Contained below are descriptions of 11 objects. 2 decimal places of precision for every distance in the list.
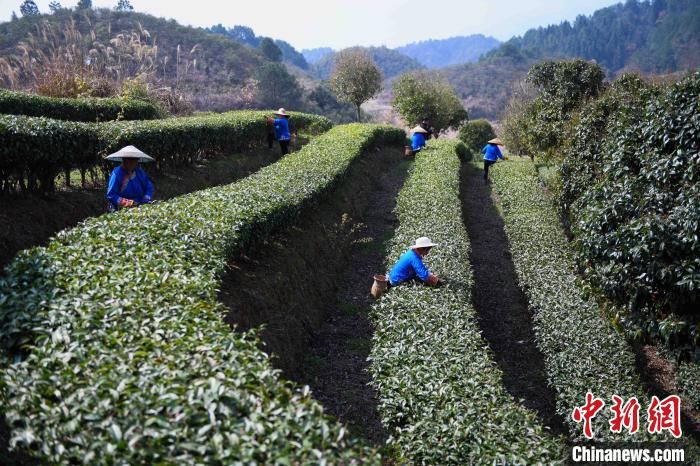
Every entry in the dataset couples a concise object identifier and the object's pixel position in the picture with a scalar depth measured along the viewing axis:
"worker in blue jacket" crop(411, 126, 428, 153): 24.31
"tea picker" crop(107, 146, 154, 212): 8.78
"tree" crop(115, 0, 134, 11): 69.75
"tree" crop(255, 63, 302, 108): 61.94
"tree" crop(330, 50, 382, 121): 36.78
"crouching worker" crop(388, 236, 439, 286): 9.38
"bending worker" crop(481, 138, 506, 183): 21.94
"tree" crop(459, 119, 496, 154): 38.81
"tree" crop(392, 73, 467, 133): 34.88
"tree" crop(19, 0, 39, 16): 72.83
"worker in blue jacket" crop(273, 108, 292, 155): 18.77
